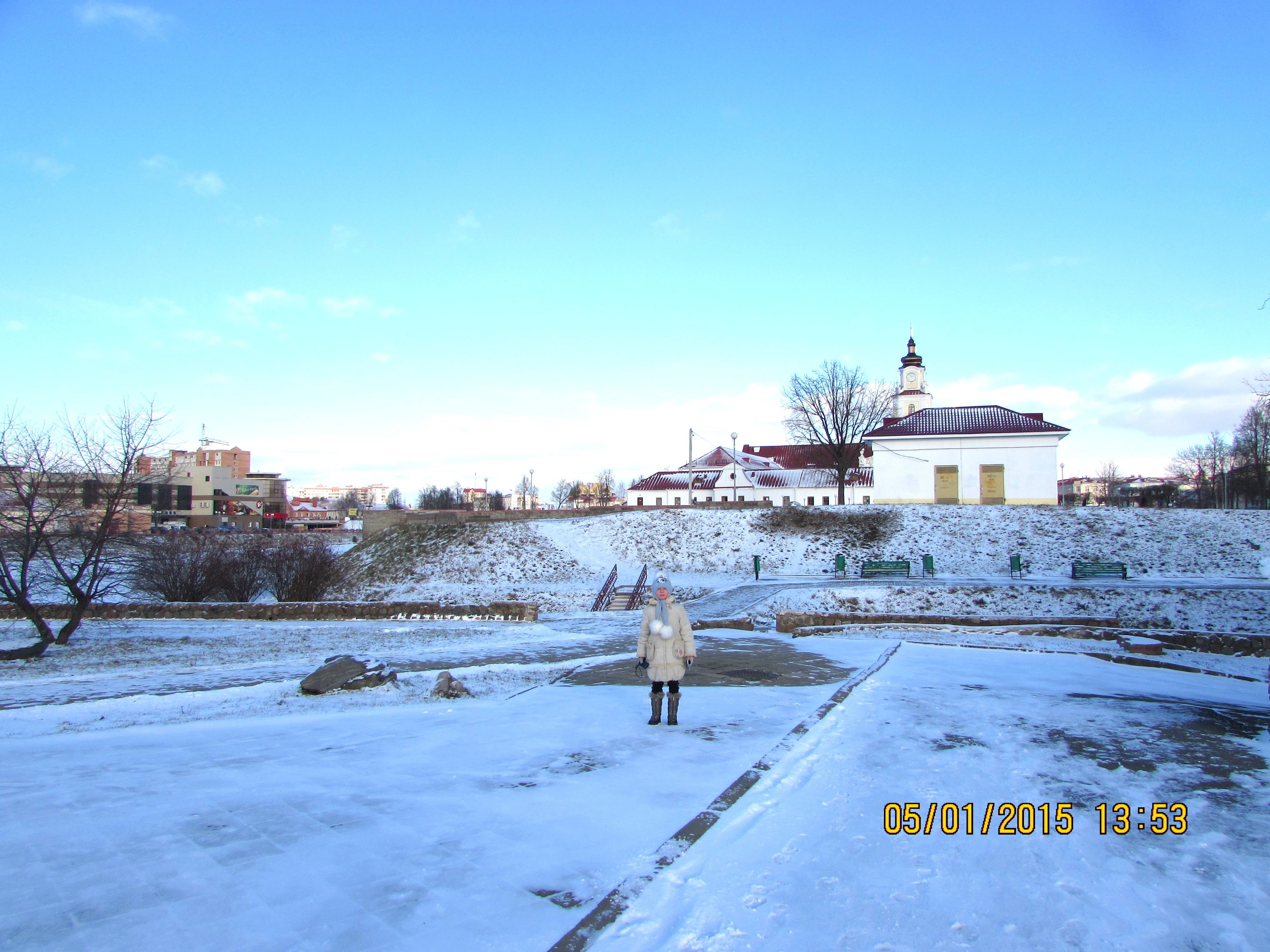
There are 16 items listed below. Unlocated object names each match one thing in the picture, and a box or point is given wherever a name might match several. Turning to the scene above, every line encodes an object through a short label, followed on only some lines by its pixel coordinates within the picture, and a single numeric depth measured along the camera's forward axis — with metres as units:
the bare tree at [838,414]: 53.41
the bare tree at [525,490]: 118.75
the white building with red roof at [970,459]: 43.03
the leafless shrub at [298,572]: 27.14
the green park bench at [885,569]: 28.25
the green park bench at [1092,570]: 27.03
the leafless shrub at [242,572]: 26.16
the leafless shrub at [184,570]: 24.78
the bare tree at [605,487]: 121.31
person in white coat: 7.63
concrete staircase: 26.56
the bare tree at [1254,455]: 63.16
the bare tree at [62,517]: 14.62
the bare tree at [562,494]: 127.38
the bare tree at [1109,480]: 110.19
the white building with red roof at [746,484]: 70.69
